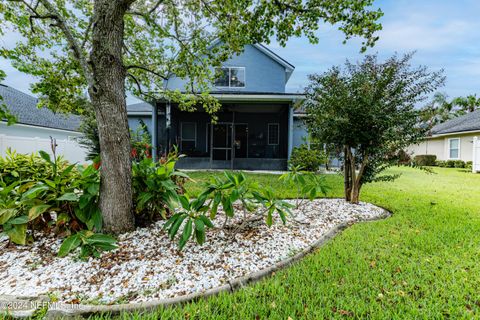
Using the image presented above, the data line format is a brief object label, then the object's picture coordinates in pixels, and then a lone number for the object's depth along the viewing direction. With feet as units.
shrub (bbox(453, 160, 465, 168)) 54.29
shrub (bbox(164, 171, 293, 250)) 7.68
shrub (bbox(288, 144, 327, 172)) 33.09
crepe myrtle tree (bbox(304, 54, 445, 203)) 13.51
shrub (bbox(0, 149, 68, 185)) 9.54
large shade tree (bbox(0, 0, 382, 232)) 8.60
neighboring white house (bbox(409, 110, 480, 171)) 50.09
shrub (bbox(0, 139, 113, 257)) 7.68
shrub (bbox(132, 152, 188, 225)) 9.18
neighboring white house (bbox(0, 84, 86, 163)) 30.55
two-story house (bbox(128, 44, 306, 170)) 43.09
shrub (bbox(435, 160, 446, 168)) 60.19
